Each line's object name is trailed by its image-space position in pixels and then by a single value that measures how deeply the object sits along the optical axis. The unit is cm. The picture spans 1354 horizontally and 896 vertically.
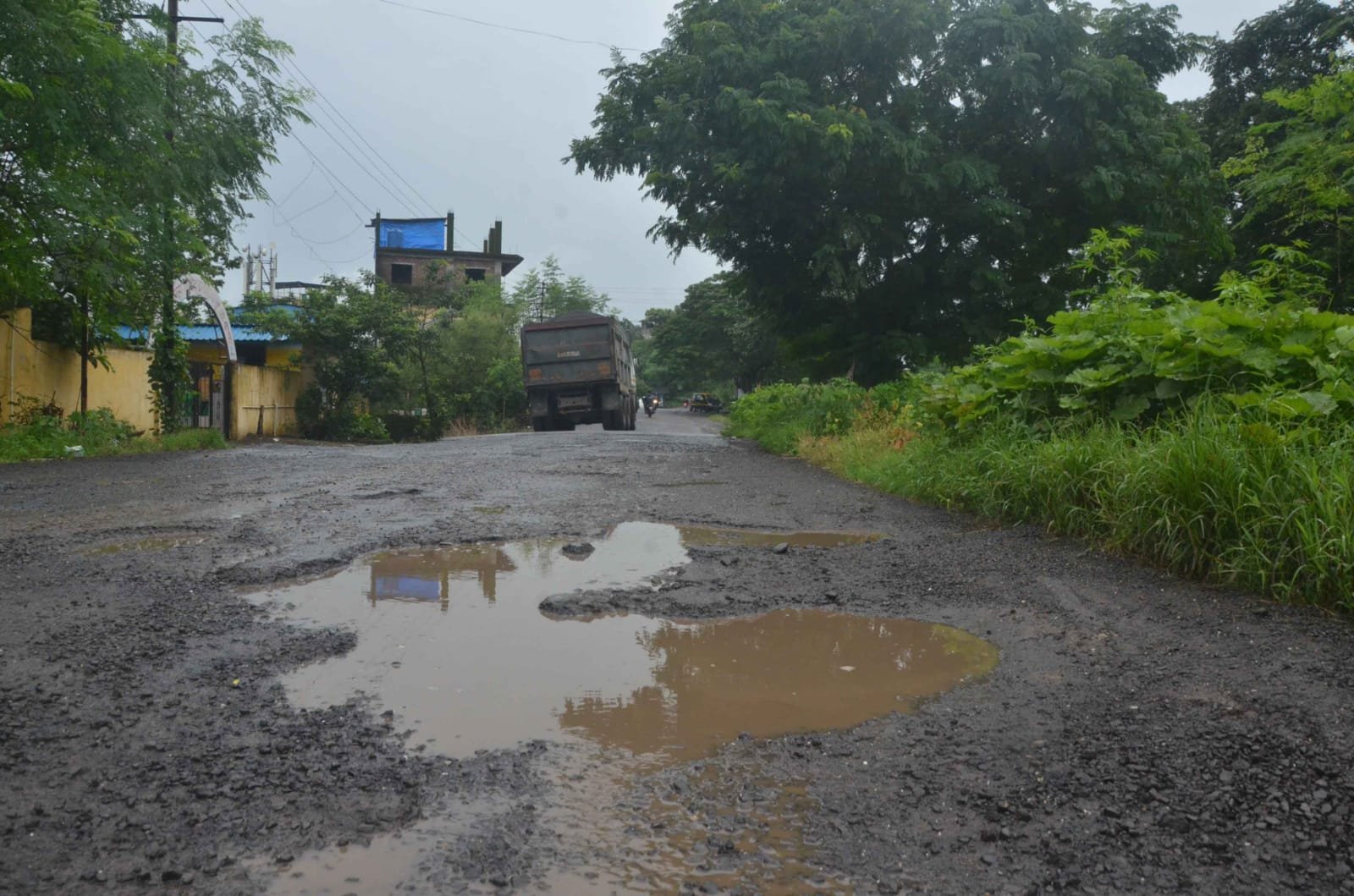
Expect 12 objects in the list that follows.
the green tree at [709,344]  4624
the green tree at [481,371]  3528
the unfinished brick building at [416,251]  5375
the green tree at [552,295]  5622
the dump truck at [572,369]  2541
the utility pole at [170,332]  1584
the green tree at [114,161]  1111
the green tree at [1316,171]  1377
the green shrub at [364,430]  2548
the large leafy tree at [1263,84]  1752
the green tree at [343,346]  2559
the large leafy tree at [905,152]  1397
